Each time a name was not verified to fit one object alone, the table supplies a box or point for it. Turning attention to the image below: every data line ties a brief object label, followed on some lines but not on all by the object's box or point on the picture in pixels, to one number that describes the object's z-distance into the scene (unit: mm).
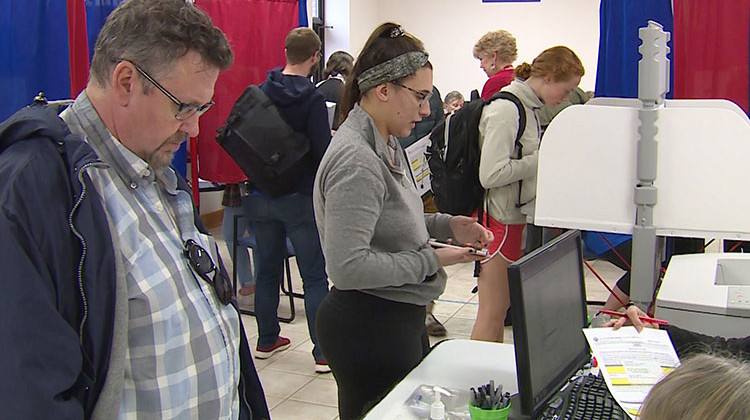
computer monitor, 1383
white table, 1630
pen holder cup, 1480
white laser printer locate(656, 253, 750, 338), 1855
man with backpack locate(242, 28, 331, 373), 3320
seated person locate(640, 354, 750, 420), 900
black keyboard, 1518
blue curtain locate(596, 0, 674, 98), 4094
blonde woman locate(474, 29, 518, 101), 4055
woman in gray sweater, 1734
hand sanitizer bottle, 1533
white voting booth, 2104
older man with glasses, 935
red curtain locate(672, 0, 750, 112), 3891
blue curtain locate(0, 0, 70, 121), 2992
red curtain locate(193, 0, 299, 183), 4844
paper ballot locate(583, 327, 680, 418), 1478
